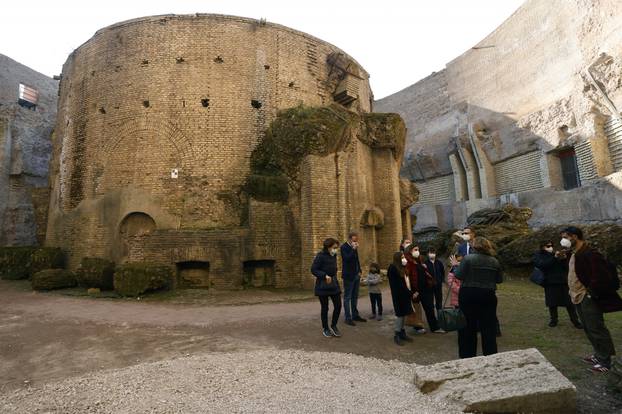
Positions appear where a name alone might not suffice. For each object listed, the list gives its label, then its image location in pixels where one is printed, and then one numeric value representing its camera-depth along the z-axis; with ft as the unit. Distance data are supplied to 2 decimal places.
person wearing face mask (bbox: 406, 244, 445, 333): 19.47
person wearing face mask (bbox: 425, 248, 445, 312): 21.84
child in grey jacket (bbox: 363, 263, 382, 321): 23.31
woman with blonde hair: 13.67
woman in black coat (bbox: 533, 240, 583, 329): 19.66
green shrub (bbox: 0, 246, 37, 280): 46.32
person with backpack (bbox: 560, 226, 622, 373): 13.29
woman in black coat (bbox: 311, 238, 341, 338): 18.95
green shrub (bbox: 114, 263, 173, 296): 34.37
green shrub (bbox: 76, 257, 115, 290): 37.65
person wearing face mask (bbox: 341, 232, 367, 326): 21.65
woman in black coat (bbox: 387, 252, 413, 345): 17.84
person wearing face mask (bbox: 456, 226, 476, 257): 20.13
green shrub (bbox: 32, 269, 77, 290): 39.09
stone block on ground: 10.03
